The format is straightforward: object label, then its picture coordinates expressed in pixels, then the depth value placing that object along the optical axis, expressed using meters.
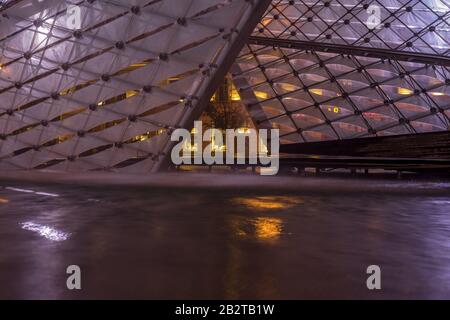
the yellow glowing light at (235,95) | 31.17
